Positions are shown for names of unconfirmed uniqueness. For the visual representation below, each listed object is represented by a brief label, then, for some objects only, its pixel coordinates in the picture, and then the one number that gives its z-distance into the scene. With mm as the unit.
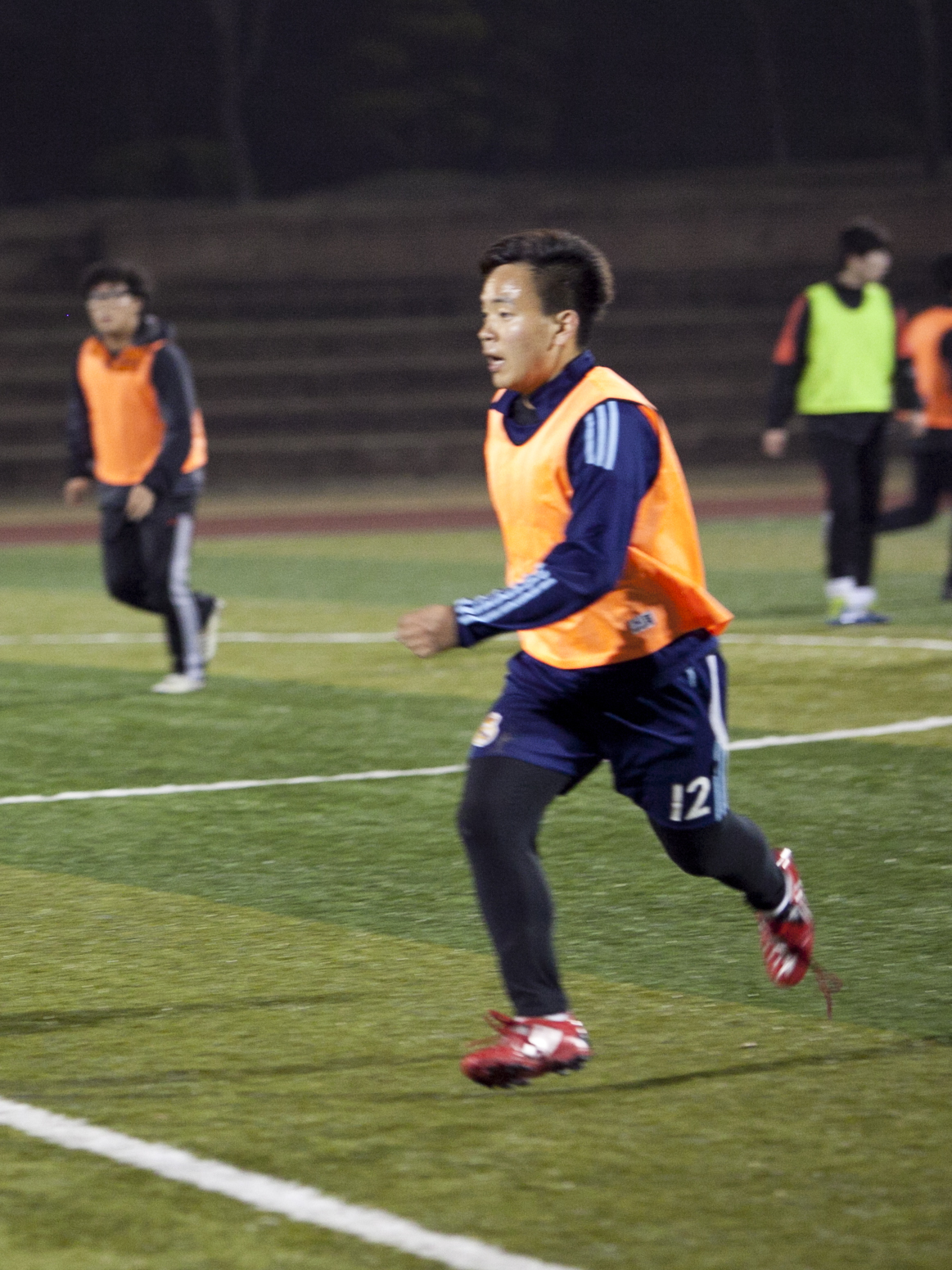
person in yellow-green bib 23000
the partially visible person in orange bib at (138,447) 18641
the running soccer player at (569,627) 7809
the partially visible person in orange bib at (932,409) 24922
